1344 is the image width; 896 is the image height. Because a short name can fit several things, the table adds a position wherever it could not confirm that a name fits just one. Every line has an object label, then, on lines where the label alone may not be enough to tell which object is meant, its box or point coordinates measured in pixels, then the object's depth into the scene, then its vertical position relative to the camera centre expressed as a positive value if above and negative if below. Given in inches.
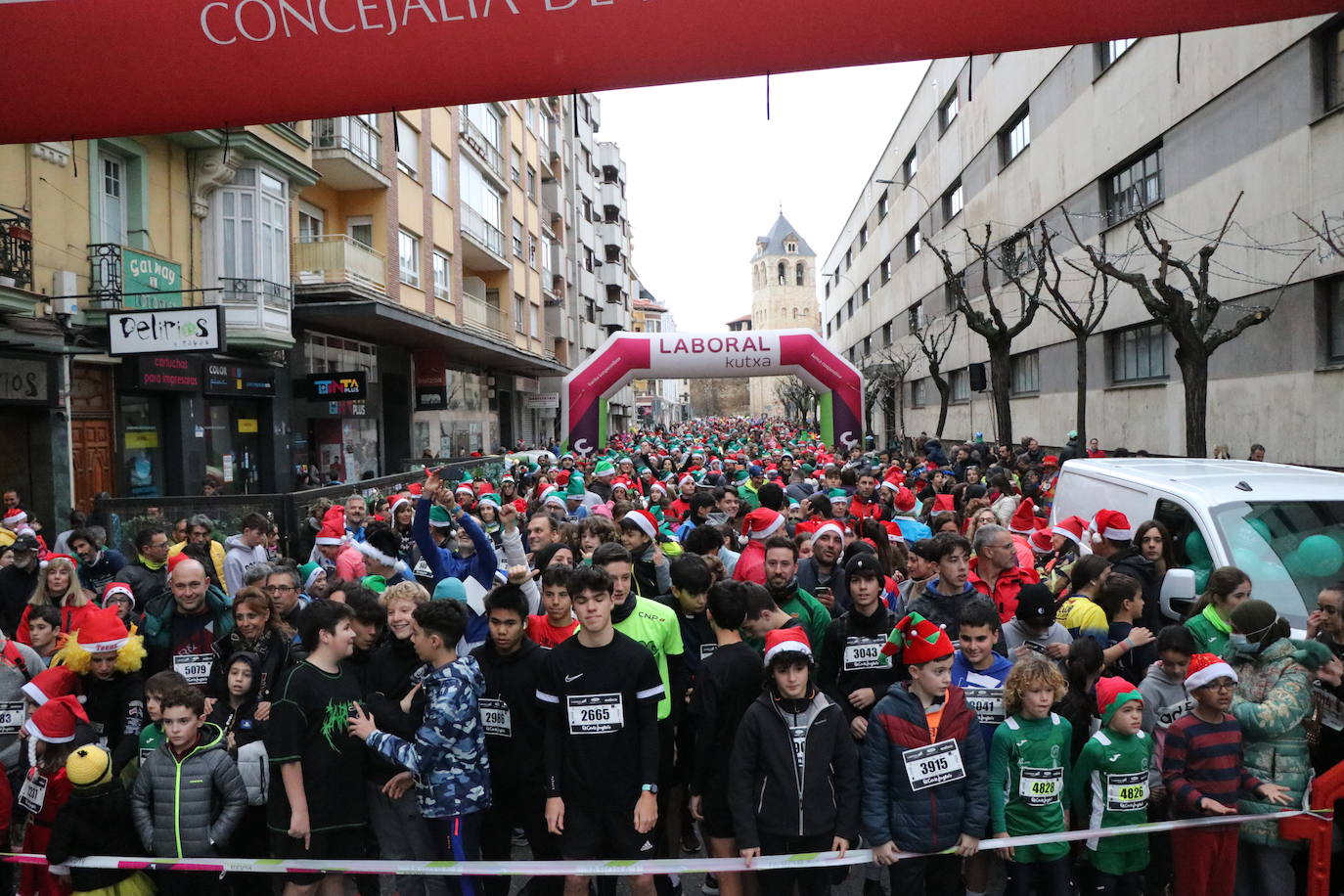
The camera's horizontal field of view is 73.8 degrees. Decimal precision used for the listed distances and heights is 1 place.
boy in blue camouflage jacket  152.8 -49.6
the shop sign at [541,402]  1620.3 +79.9
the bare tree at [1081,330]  666.2 +78.9
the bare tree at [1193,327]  482.9 +56.6
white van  214.6 -24.7
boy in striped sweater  154.9 -60.1
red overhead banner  217.0 +99.9
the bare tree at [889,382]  1589.6 +104.0
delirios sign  464.4 +63.9
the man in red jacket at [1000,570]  228.4 -34.9
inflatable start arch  840.9 +73.8
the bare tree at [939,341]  1154.7 +146.3
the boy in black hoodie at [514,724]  164.7 -51.3
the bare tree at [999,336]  774.5 +89.2
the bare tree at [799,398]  2642.7 +130.8
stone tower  5132.9 +882.2
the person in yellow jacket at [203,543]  307.0 -31.5
